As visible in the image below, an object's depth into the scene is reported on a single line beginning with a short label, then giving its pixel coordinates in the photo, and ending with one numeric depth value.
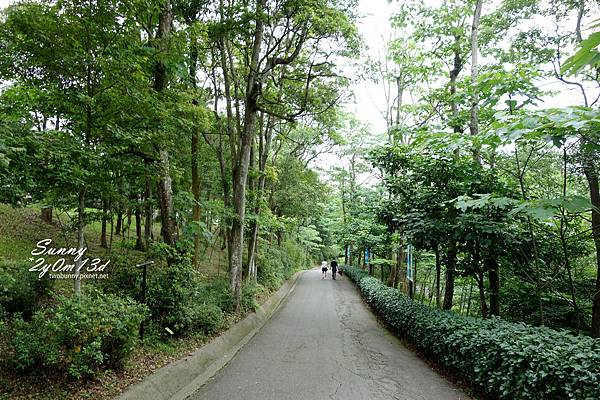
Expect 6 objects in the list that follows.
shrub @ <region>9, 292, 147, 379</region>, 3.55
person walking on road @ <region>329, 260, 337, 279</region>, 25.17
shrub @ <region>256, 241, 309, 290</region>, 14.80
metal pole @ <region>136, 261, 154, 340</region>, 5.18
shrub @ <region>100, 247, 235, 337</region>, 5.82
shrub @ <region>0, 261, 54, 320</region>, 4.84
